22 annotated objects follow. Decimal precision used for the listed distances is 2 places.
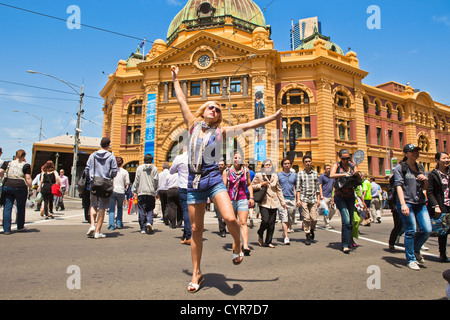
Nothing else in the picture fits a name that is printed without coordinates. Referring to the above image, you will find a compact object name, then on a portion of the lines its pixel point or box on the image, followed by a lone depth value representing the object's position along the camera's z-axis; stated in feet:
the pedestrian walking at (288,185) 23.70
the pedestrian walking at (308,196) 21.49
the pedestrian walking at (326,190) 31.07
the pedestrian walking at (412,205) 14.93
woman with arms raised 10.19
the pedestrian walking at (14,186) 21.58
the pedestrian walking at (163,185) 27.22
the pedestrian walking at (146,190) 24.62
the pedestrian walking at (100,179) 20.49
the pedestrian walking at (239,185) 18.71
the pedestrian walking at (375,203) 39.50
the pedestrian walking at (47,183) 32.40
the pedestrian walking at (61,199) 44.91
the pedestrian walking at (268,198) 20.07
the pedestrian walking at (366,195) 34.30
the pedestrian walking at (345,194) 18.72
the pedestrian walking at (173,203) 26.43
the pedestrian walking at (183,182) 20.04
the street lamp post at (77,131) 77.08
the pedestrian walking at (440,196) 16.02
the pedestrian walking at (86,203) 28.51
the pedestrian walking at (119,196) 25.69
